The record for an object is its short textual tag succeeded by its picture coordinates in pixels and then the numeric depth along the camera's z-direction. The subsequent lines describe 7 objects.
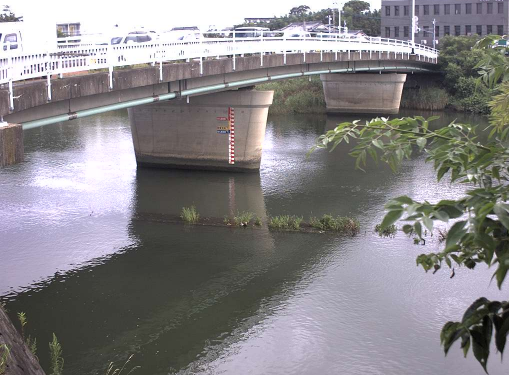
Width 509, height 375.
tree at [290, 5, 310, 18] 124.44
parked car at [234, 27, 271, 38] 48.34
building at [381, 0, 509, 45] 75.31
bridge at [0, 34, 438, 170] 15.82
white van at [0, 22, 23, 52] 23.03
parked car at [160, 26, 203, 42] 26.26
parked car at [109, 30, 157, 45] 30.75
